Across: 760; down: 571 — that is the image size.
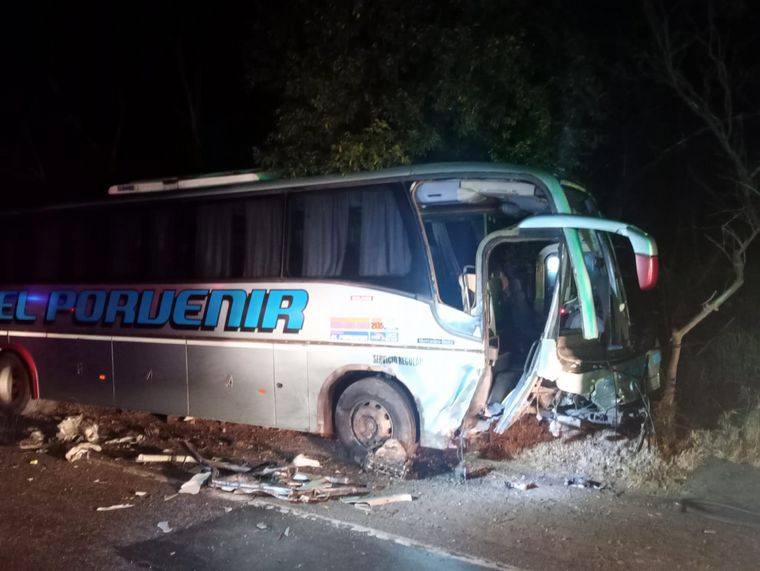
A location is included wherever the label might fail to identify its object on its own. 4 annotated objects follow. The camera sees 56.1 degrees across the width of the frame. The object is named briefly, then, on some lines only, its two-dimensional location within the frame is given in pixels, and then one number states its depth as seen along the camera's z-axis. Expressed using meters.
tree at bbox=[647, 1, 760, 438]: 9.02
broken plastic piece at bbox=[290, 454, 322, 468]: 7.66
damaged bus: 6.96
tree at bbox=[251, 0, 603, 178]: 8.98
